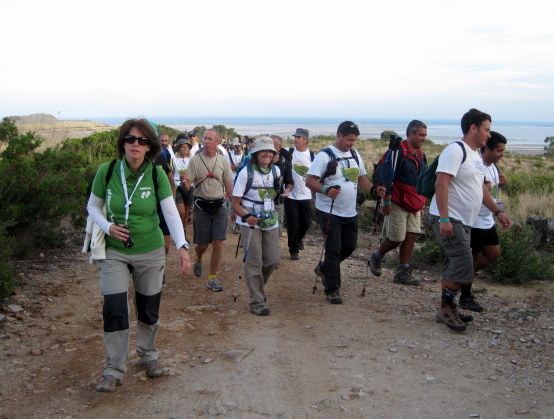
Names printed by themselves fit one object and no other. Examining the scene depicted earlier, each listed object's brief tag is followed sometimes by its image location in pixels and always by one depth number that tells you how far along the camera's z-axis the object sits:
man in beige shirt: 7.66
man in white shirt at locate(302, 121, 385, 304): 6.77
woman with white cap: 6.52
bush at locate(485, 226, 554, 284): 8.22
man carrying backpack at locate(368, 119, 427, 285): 7.47
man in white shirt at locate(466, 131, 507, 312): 6.63
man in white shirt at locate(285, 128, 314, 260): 9.36
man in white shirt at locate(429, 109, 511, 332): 5.69
